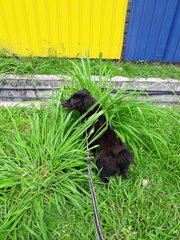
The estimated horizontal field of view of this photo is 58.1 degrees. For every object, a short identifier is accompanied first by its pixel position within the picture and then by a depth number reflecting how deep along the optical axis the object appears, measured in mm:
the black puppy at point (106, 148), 1475
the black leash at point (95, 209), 892
